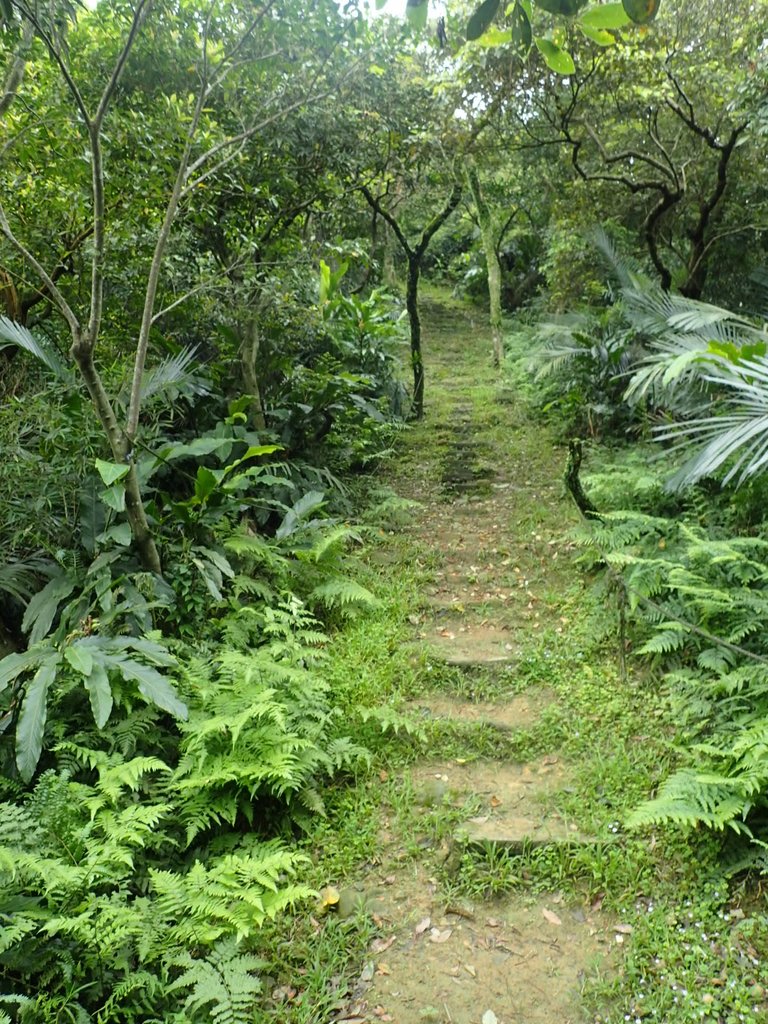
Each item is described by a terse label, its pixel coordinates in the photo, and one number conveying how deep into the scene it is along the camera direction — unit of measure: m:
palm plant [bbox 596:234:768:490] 3.76
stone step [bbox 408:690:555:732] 3.69
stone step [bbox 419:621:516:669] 4.20
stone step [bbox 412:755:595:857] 2.93
